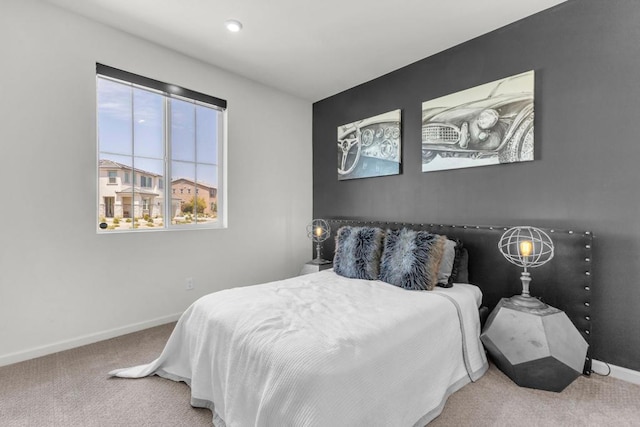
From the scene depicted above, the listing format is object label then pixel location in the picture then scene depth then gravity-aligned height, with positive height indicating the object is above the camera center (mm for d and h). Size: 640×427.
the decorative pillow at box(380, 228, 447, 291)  2243 -371
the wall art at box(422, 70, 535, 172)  2332 +719
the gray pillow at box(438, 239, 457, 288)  2332 -403
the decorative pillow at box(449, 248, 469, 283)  2455 -450
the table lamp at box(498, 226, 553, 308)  2008 -275
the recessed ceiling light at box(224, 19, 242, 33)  2404 +1489
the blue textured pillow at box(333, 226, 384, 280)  2582 -370
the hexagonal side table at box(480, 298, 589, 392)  1807 -824
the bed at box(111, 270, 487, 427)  1222 -687
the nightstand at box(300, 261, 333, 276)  3416 -620
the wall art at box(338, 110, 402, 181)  3184 +725
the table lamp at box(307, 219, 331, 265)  3678 -263
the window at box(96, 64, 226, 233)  2606 +561
